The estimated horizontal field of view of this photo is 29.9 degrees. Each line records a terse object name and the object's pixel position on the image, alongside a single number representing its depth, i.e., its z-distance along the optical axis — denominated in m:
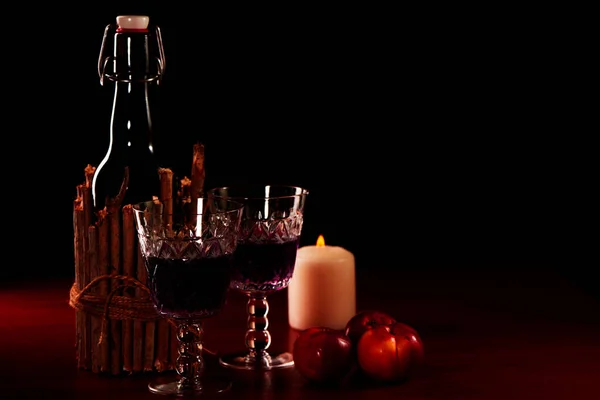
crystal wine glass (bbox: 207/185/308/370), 2.11
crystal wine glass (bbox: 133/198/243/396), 1.90
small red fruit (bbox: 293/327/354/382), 1.99
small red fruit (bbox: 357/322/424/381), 1.99
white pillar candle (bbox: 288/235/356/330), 2.40
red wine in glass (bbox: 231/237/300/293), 2.11
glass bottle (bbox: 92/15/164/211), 2.06
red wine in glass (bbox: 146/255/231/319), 1.90
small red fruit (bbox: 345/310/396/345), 2.12
